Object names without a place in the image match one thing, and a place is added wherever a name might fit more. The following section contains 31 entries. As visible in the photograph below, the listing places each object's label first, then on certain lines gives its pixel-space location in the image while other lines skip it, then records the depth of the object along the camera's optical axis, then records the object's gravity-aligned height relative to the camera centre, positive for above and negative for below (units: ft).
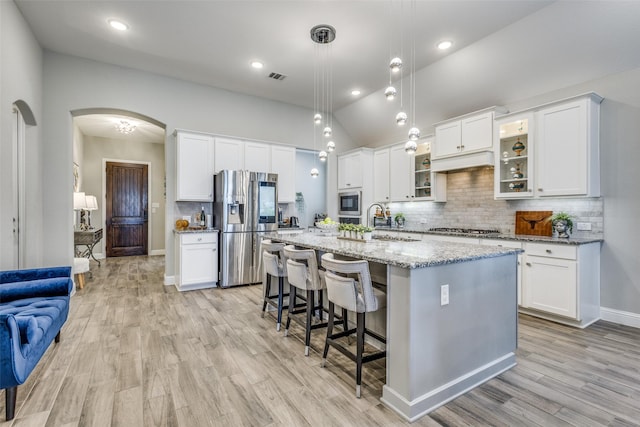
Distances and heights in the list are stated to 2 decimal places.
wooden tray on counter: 12.87 -0.44
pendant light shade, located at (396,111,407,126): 8.73 +2.67
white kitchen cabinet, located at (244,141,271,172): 17.92 +3.31
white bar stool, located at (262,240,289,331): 10.39 -1.77
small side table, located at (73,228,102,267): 17.49 -1.41
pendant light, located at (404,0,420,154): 9.09 +6.54
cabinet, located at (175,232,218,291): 15.30 -2.41
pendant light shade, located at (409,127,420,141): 8.95 +2.28
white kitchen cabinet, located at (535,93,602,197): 11.18 +2.46
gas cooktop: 14.89 -0.89
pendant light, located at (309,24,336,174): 12.06 +7.18
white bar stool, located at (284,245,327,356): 8.72 -1.84
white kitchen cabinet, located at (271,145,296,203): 18.85 +2.67
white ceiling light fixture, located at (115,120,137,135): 21.10 +6.00
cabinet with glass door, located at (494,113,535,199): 12.76 +2.43
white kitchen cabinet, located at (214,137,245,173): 17.03 +3.29
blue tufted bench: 5.67 -2.37
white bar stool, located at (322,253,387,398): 6.82 -1.88
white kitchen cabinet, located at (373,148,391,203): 19.85 +2.42
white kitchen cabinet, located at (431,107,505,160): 14.12 +3.81
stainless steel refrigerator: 16.05 -0.39
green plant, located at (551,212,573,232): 12.03 -0.22
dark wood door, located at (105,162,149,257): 25.67 +0.31
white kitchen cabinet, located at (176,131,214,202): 16.08 +2.46
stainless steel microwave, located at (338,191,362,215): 20.93 +0.70
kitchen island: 6.18 -2.40
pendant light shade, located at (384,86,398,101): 8.75 +3.39
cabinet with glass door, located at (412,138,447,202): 17.11 +1.92
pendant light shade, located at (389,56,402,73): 7.73 +3.74
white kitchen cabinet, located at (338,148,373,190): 20.77 +3.12
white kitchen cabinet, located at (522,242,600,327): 10.68 -2.50
